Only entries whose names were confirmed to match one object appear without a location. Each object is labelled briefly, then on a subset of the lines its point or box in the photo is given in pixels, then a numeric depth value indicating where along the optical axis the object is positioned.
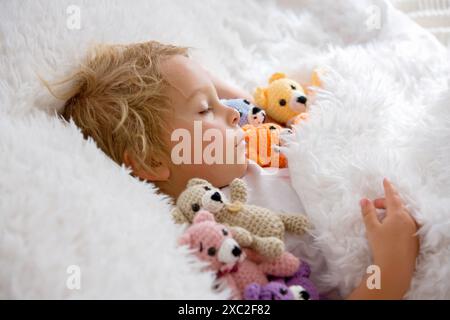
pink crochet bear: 0.80
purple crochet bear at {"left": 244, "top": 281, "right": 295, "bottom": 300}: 0.79
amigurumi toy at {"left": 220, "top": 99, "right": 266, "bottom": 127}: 1.22
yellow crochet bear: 1.23
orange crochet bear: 1.14
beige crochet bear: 0.88
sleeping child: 1.03
